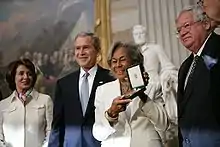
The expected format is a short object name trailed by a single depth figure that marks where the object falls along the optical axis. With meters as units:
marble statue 6.08
